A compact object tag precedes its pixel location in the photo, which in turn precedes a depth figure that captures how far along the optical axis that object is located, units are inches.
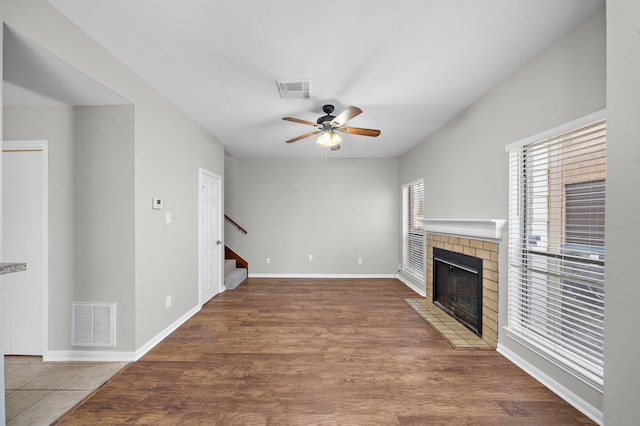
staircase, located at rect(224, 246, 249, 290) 187.2
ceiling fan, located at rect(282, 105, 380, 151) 113.4
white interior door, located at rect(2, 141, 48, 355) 93.0
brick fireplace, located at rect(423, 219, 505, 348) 101.4
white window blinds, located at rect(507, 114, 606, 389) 67.4
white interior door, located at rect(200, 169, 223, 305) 152.6
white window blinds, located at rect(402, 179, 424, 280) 184.5
